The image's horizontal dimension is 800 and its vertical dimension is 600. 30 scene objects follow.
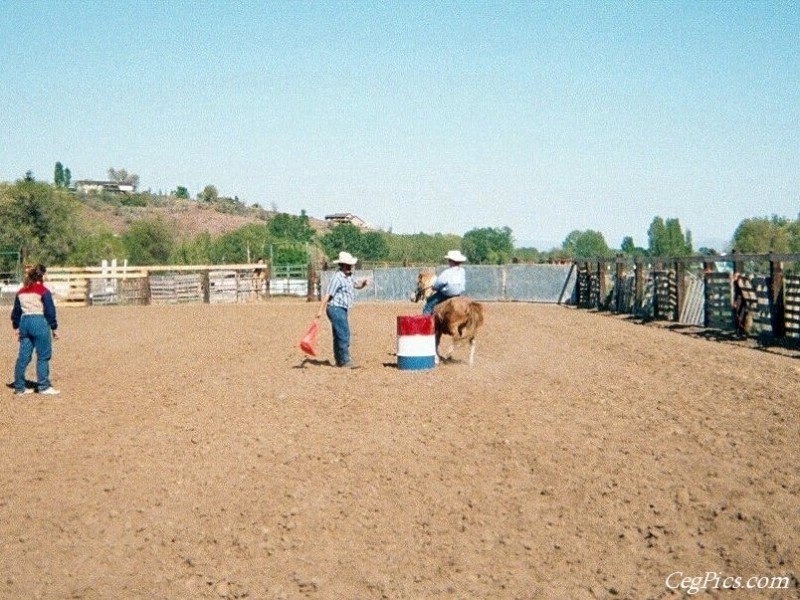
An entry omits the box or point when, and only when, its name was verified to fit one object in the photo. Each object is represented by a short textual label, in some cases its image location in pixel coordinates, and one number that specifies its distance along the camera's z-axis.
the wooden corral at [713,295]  19.11
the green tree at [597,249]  188.48
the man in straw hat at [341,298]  14.17
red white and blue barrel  13.71
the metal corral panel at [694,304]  24.81
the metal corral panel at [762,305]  19.77
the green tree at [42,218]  73.38
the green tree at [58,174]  179.62
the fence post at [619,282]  33.06
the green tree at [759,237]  80.88
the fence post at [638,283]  30.03
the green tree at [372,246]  115.00
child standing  12.54
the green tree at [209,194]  170.00
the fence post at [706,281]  23.16
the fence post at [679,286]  25.76
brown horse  14.62
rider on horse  14.66
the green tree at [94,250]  71.19
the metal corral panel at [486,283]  48.03
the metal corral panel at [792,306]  18.58
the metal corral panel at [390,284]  49.06
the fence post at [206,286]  45.06
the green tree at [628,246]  161.85
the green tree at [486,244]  141.12
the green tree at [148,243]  83.02
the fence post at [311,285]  43.78
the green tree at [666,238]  127.56
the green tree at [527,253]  169.43
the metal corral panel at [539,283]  45.11
